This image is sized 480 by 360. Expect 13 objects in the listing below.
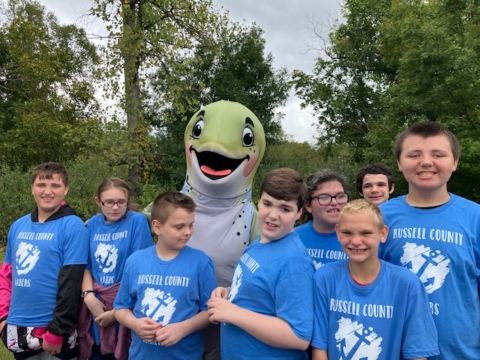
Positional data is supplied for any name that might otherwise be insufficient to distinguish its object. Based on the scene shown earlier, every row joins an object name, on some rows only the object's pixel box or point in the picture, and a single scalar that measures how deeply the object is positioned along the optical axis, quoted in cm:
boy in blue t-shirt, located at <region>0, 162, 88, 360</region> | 287
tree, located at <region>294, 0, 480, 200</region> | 1062
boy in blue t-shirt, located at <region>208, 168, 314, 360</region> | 196
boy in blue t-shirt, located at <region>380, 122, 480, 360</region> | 200
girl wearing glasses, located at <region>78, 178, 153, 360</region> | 294
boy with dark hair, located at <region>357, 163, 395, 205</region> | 361
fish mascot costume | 306
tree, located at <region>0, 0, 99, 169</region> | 1786
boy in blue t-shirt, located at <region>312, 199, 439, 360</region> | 190
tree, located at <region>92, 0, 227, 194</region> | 967
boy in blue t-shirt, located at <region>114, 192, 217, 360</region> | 242
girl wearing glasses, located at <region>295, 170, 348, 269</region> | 254
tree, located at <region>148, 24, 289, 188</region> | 1611
